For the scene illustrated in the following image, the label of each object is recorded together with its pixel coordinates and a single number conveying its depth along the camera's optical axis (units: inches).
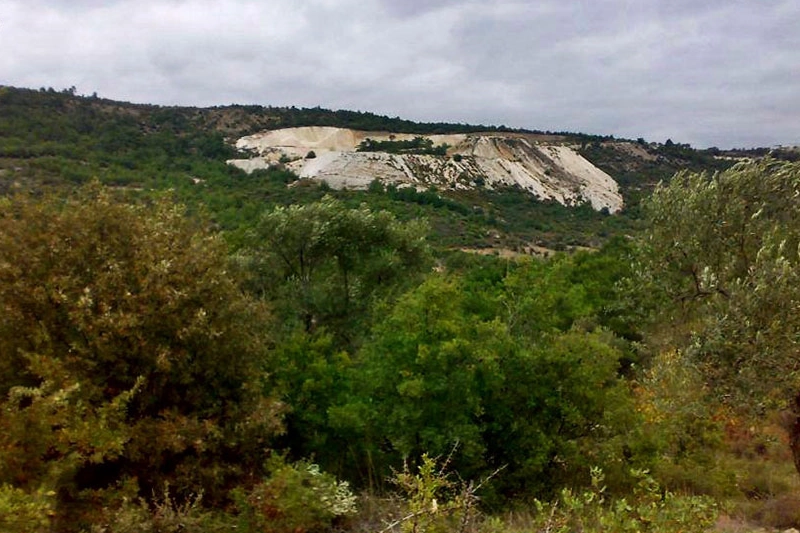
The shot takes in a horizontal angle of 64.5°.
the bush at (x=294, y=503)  316.2
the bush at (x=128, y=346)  321.4
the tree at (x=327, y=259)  729.0
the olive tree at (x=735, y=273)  336.8
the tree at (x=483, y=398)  398.3
